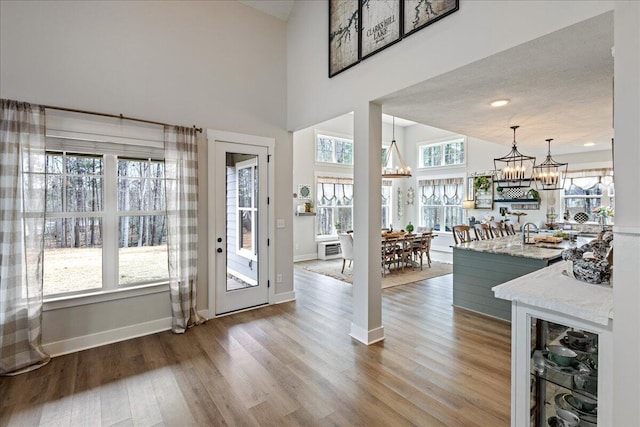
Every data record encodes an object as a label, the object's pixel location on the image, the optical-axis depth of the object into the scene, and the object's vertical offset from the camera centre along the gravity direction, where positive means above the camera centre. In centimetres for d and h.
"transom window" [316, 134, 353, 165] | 862 +178
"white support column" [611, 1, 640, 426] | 125 -4
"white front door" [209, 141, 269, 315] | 404 -23
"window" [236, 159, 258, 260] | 430 +7
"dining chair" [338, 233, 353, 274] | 631 -73
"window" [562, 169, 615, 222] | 656 +39
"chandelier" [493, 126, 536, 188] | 504 +60
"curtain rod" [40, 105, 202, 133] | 294 +102
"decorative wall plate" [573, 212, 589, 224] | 679 -19
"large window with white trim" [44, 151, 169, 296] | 309 -12
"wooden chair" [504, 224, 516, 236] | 674 -46
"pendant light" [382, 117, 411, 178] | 655 +83
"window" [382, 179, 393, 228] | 1020 +17
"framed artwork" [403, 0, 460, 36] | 251 +172
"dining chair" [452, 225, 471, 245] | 532 -35
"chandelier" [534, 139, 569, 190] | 545 +59
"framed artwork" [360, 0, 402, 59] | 294 +189
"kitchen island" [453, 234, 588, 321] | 382 -77
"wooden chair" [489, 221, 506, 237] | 643 -42
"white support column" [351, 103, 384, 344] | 325 -12
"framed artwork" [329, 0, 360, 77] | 341 +205
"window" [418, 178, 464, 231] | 915 +23
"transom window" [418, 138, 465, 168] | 912 +176
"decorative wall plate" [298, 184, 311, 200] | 815 +52
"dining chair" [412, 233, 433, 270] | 721 -84
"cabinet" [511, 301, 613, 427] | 159 -88
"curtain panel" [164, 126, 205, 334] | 356 -6
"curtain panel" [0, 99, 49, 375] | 270 -20
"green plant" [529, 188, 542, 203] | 739 +37
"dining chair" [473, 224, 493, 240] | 606 -41
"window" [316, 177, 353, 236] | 866 +16
